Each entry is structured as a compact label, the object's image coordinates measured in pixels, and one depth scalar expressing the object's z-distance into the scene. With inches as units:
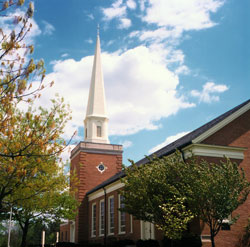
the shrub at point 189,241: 788.6
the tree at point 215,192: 709.9
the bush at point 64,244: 1288.1
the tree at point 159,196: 724.7
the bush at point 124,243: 1128.2
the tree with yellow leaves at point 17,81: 321.6
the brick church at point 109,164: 933.8
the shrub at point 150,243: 942.4
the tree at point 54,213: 1130.7
